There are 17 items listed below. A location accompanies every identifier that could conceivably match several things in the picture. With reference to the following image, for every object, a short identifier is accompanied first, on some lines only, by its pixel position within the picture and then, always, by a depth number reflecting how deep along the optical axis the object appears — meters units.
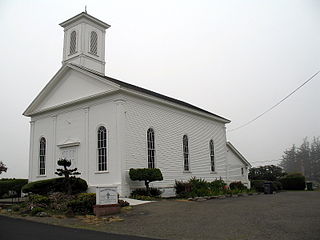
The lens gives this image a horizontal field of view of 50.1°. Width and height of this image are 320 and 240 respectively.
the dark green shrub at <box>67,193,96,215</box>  14.69
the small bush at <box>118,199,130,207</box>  15.91
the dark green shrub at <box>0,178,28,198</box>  25.33
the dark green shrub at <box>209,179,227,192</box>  22.90
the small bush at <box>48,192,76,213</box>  15.49
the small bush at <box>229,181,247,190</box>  28.04
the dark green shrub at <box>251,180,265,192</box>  30.36
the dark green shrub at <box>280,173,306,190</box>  35.16
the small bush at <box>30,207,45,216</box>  14.80
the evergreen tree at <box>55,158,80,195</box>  17.30
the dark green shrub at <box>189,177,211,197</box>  20.77
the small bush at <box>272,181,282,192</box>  30.36
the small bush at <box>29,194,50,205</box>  16.58
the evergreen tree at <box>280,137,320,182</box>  77.50
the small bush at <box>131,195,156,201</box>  17.99
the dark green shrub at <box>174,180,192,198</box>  21.16
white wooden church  20.05
